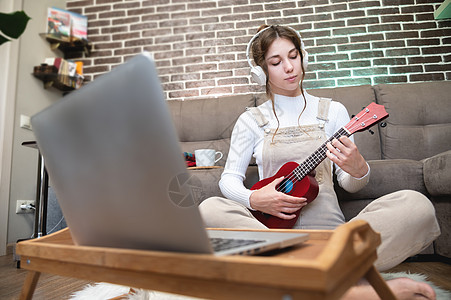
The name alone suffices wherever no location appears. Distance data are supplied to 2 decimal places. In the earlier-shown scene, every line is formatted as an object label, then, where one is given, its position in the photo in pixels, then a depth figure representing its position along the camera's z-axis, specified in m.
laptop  0.35
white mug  1.73
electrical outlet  2.18
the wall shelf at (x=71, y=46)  2.74
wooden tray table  0.30
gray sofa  1.44
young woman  0.77
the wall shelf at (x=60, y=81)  2.51
